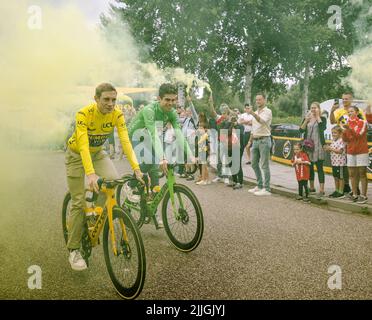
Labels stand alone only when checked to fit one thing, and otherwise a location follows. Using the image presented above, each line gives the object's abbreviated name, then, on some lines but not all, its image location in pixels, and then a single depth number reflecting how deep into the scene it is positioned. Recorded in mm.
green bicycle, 4938
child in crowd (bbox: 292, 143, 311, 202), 8695
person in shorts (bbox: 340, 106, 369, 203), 8000
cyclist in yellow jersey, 4172
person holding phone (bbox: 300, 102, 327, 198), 8852
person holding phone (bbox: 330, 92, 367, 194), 8516
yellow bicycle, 3600
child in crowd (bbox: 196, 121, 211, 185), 11062
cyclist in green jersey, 5297
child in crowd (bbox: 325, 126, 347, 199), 8633
